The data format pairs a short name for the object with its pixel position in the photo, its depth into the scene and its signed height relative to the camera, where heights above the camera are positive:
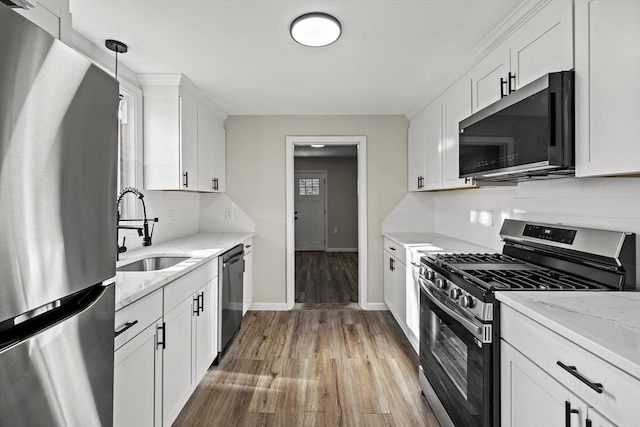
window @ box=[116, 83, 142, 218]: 2.71 +0.49
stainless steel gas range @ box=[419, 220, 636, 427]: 1.48 -0.36
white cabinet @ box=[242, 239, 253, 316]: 3.72 -0.75
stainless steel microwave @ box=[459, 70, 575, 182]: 1.47 +0.37
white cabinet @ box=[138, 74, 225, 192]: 2.88 +0.65
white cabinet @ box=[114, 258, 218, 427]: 1.41 -0.71
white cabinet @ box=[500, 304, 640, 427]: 0.90 -0.52
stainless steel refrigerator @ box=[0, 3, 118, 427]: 0.57 -0.04
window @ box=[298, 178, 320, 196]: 8.88 +0.61
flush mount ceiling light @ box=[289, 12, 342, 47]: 1.96 +1.05
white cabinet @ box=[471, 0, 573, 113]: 1.53 +0.81
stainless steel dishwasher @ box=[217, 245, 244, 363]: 2.82 -0.74
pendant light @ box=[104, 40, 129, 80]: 2.26 +1.08
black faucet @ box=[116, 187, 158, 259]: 2.07 -0.13
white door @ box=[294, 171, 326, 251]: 8.88 -0.07
